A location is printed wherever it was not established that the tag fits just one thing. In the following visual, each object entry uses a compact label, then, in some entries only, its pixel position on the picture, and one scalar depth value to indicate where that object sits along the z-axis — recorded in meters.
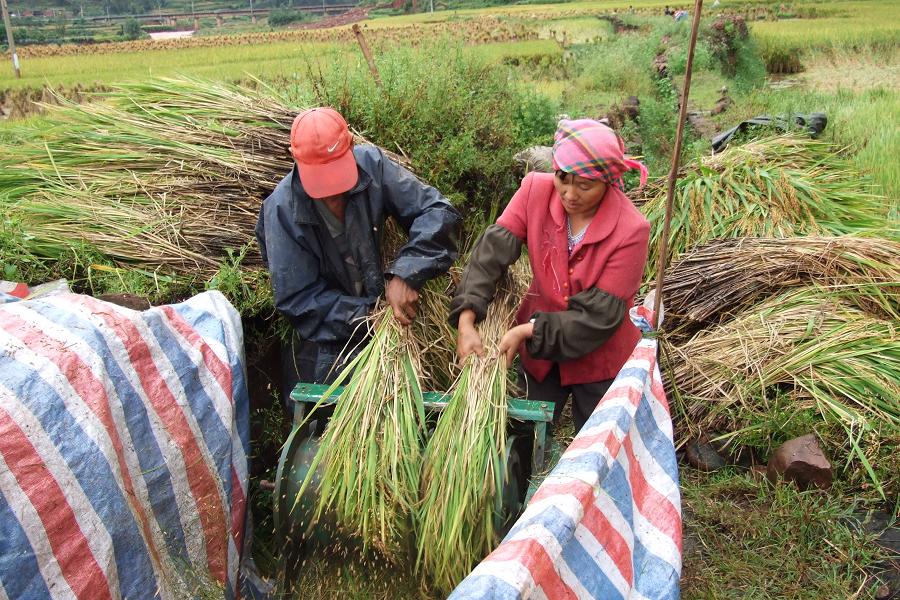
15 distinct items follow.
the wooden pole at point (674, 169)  2.42
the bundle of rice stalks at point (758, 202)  4.78
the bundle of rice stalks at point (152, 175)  3.41
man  2.76
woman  2.41
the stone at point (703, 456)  3.47
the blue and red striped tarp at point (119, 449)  1.93
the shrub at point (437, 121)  4.16
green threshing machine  2.33
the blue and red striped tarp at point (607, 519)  1.37
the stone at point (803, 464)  3.11
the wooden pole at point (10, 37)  12.66
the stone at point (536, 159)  4.89
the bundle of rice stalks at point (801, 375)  3.24
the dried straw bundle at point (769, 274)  3.83
